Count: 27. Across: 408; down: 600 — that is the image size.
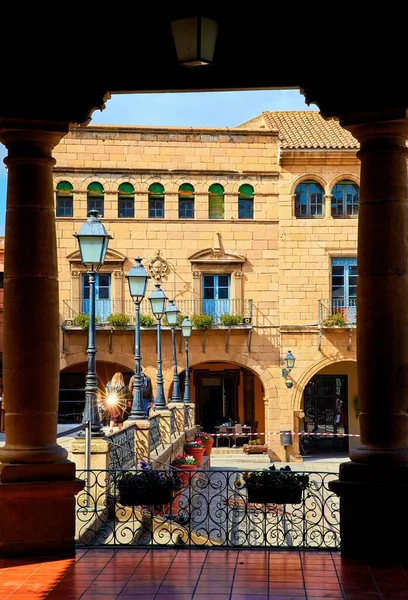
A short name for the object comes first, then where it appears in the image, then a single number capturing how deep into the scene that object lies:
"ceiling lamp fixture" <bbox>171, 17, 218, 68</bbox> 6.96
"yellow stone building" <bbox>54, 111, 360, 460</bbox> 35.06
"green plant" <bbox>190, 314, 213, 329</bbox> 34.44
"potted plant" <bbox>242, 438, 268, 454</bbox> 32.66
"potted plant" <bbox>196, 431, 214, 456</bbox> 27.41
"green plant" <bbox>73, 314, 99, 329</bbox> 34.16
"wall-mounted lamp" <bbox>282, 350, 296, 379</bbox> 34.31
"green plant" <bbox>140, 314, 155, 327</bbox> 34.12
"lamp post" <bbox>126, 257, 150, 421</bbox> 17.30
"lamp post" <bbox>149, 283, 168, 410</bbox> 20.94
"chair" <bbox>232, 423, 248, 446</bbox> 33.37
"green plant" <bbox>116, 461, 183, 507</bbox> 8.68
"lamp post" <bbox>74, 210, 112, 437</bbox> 11.92
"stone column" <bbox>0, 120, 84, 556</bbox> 7.85
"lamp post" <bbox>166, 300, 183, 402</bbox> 25.38
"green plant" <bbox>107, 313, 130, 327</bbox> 34.19
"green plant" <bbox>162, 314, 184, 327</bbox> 34.22
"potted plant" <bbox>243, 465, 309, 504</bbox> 8.45
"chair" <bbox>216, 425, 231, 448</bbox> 33.83
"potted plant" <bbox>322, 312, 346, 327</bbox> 34.72
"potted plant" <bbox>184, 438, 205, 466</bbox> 24.69
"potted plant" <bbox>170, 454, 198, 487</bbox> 20.84
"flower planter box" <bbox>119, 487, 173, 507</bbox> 8.70
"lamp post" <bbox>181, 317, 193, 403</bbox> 28.60
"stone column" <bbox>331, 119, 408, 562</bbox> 7.79
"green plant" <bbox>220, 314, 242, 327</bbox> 34.66
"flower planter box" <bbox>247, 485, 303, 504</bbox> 8.45
